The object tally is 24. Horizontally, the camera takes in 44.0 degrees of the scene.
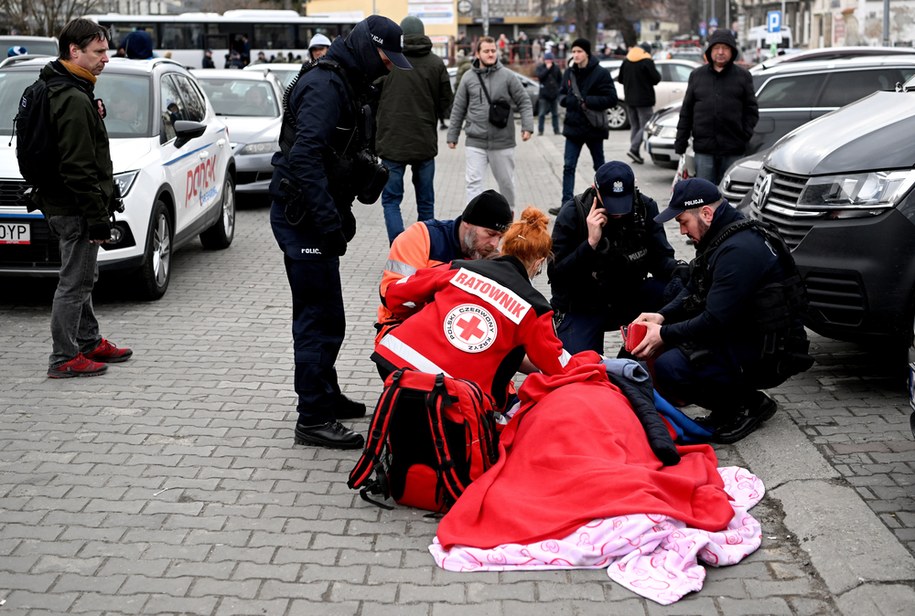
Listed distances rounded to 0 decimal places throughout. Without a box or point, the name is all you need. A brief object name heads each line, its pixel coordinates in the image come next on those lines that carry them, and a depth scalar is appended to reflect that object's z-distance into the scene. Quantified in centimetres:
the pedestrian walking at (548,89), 2538
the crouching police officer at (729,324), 532
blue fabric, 522
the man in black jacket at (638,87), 1787
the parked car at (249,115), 1387
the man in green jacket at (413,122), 979
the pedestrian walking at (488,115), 1091
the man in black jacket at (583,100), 1220
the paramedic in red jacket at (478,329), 465
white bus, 3878
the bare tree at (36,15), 3219
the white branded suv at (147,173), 789
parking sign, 3650
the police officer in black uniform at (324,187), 506
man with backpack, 629
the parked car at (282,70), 1959
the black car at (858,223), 573
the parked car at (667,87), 2498
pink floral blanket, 396
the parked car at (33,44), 2164
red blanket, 413
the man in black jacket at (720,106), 1052
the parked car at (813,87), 1275
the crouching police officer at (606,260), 602
